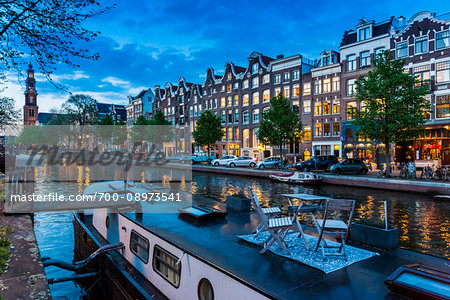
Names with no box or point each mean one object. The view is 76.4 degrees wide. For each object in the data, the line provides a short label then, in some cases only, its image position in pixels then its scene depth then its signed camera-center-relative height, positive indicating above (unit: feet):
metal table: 21.24 -4.48
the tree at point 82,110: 250.98 +37.52
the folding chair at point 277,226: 19.45 -5.16
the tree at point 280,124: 119.03 +11.38
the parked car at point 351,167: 94.43 -5.62
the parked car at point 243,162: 136.26 -5.36
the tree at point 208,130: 164.96 +12.17
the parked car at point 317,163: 105.81 -4.83
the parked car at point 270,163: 121.49 -5.26
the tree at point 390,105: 82.82 +13.33
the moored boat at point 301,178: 86.58 -8.42
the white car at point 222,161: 141.24 -4.98
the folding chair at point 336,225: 19.27 -5.16
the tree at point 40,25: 25.85 +11.84
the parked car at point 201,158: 162.85 -4.04
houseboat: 15.76 -7.51
